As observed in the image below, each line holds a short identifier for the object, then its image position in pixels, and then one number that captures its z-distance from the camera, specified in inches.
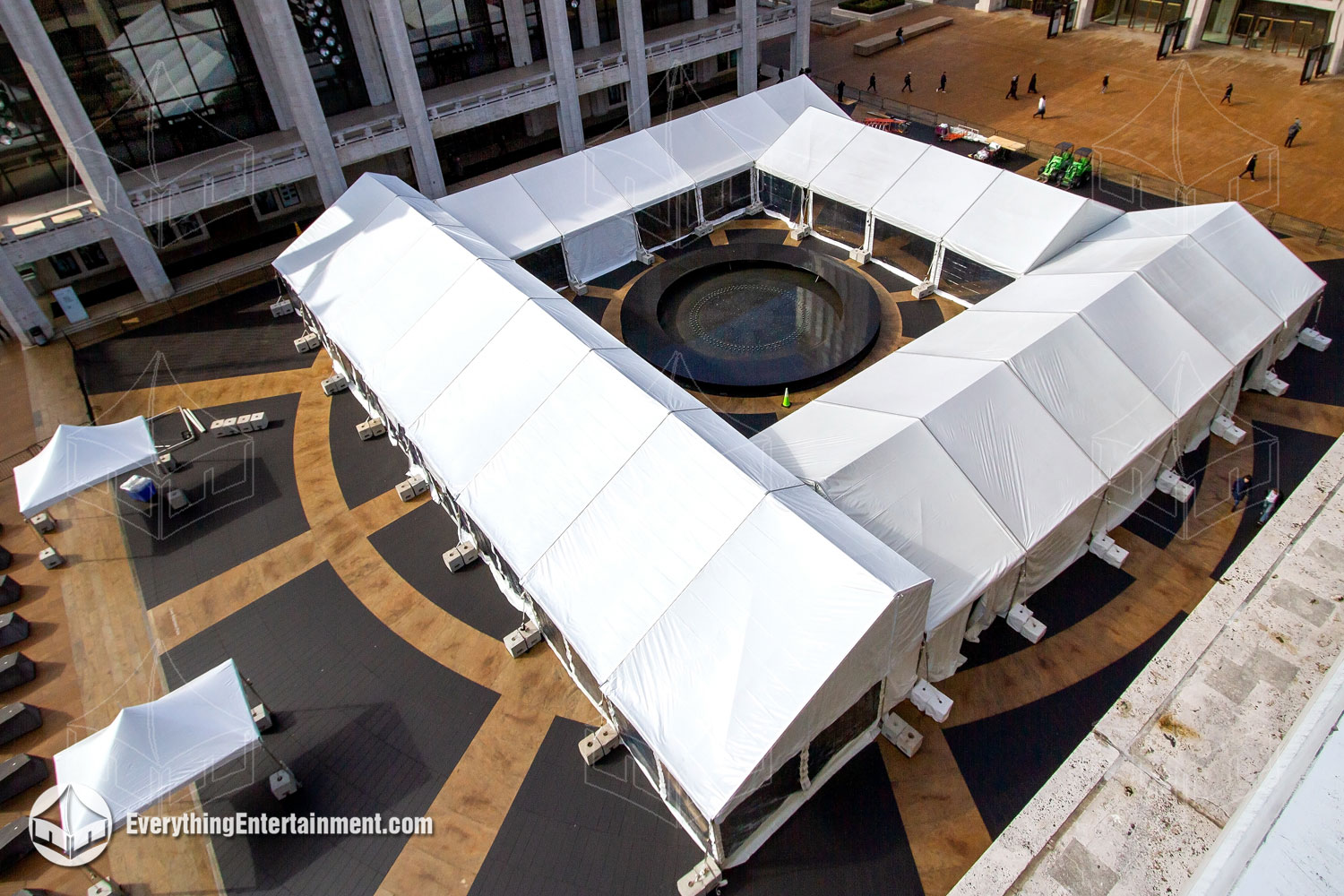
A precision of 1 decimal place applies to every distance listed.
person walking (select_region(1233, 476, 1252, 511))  702.5
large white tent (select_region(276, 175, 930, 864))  475.8
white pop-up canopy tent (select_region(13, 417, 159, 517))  730.2
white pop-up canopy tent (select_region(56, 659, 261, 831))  497.4
